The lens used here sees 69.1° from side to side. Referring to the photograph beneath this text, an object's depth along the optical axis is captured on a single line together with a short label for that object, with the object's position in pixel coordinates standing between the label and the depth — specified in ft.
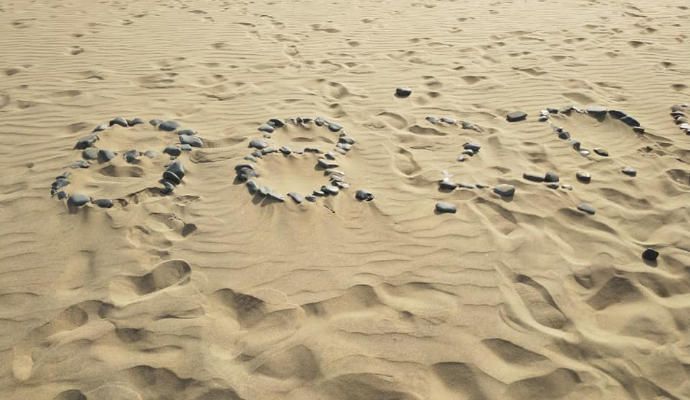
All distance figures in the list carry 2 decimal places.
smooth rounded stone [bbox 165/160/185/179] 12.34
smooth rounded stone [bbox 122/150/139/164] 12.83
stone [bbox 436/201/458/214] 11.41
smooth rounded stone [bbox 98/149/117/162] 12.85
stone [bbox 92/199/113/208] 11.18
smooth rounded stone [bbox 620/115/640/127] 15.48
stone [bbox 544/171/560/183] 12.58
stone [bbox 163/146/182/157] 13.28
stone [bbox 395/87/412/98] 17.25
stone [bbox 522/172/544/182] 12.62
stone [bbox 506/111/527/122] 15.71
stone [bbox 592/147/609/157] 13.91
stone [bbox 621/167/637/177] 13.08
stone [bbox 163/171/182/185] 12.13
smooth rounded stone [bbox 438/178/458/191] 12.24
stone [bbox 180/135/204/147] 13.85
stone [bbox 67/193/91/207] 11.18
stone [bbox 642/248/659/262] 10.25
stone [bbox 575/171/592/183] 12.73
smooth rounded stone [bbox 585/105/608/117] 15.97
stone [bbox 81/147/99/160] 12.87
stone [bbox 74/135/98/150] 13.43
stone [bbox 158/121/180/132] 14.53
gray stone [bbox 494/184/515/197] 12.00
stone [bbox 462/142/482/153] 13.97
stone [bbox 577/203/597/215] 11.58
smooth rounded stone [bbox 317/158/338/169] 13.01
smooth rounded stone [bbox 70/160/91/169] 12.52
